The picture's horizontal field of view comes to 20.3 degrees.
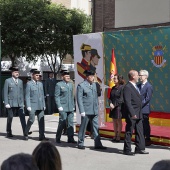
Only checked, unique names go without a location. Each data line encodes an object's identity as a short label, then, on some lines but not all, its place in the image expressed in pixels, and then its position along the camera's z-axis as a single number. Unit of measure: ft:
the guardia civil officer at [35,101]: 38.78
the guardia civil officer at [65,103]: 36.68
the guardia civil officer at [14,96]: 40.47
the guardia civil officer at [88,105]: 34.22
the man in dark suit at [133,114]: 31.60
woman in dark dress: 36.91
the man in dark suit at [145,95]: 34.76
